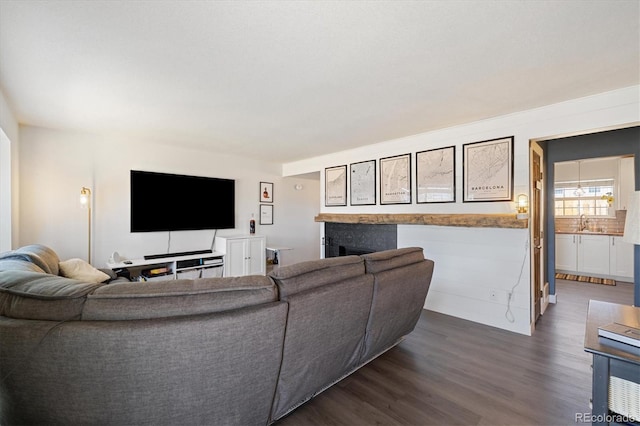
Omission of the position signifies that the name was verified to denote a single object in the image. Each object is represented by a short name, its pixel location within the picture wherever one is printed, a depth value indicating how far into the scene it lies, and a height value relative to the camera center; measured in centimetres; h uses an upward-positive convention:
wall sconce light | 293 +5
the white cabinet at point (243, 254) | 470 -74
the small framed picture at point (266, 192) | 568 +43
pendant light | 587 +45
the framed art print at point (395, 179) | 402 +50
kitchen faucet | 578 -22
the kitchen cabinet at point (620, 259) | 491 -87
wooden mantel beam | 301 -10
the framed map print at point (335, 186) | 491 +49
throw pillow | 274 -61
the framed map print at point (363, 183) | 449 +49
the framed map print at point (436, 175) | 357 +50
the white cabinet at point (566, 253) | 555 -85
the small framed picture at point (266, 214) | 568 -4
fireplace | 426 -44
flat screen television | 416 +17
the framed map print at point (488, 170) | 314 +50
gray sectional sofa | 108 -59
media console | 380 -82
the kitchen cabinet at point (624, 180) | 526 +62
